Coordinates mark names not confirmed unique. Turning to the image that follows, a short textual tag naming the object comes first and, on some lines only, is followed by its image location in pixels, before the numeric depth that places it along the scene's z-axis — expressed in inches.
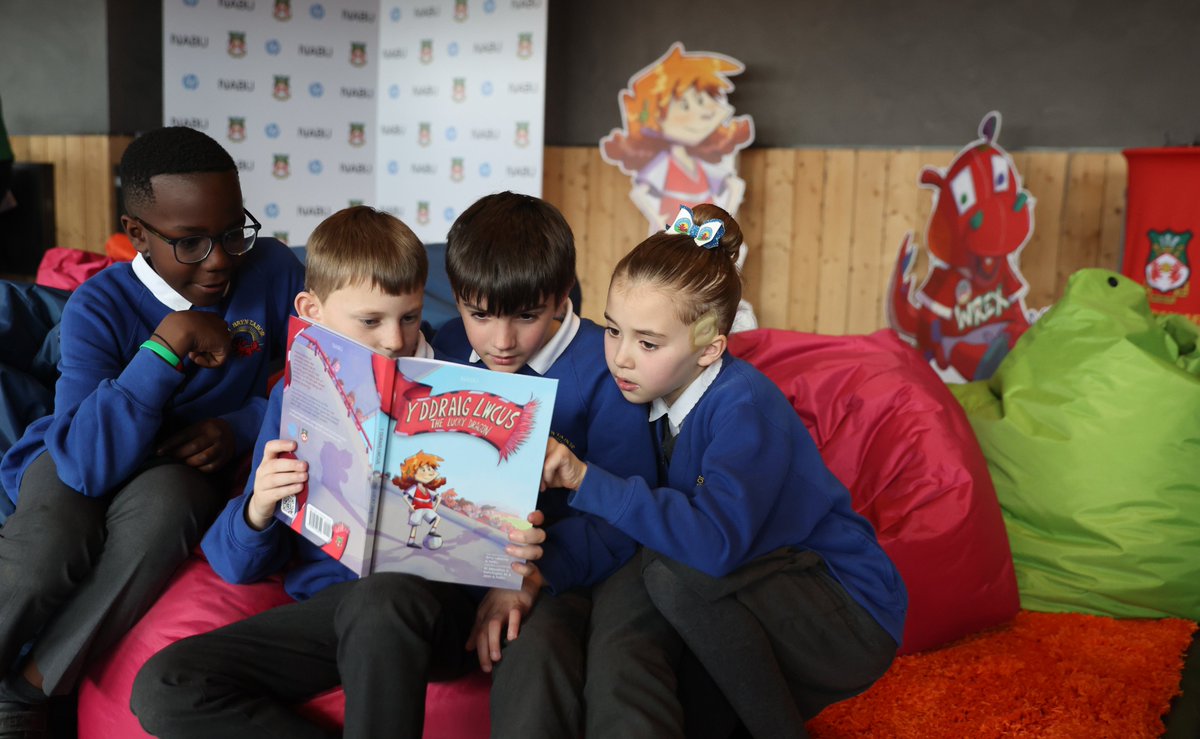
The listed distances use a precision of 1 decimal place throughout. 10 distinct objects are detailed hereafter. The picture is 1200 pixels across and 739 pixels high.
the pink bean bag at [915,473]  79.2
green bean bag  87.0
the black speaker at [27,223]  212.8
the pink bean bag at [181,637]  58.0
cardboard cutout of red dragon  157.3
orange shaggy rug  70.2
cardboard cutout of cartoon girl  185.3
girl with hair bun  52.2
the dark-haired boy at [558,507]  51.0
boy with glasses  61.2
